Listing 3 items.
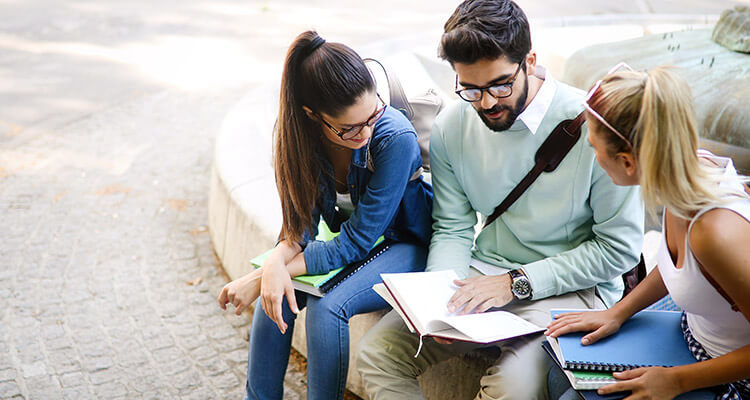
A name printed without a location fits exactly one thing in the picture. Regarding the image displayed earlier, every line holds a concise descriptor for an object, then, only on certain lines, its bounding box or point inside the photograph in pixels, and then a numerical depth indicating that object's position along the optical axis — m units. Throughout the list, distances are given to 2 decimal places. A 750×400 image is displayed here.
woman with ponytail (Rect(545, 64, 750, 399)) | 1.76
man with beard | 2.34
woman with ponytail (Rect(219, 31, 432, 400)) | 2.46
